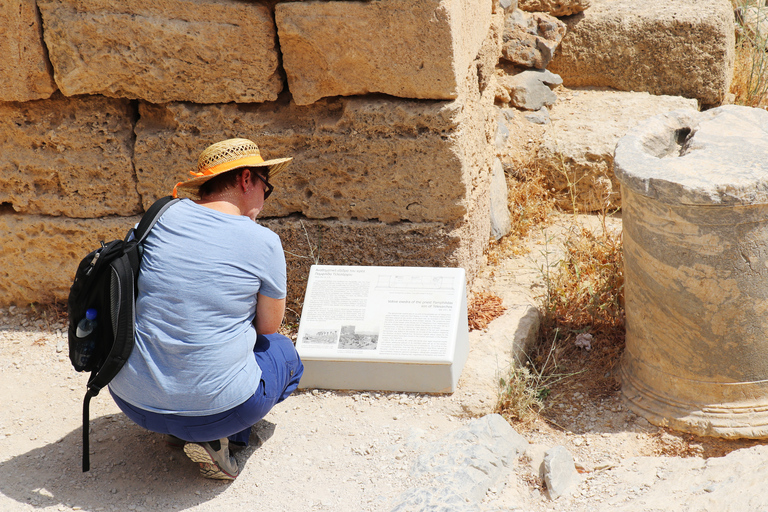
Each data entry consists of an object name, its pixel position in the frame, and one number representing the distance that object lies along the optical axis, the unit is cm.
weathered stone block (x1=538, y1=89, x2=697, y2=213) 519
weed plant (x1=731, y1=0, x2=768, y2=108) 625
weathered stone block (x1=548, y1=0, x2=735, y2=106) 579
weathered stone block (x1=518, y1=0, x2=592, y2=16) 595
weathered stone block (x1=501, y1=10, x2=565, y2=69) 580
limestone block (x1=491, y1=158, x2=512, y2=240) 480
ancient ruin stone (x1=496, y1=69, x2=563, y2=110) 570
